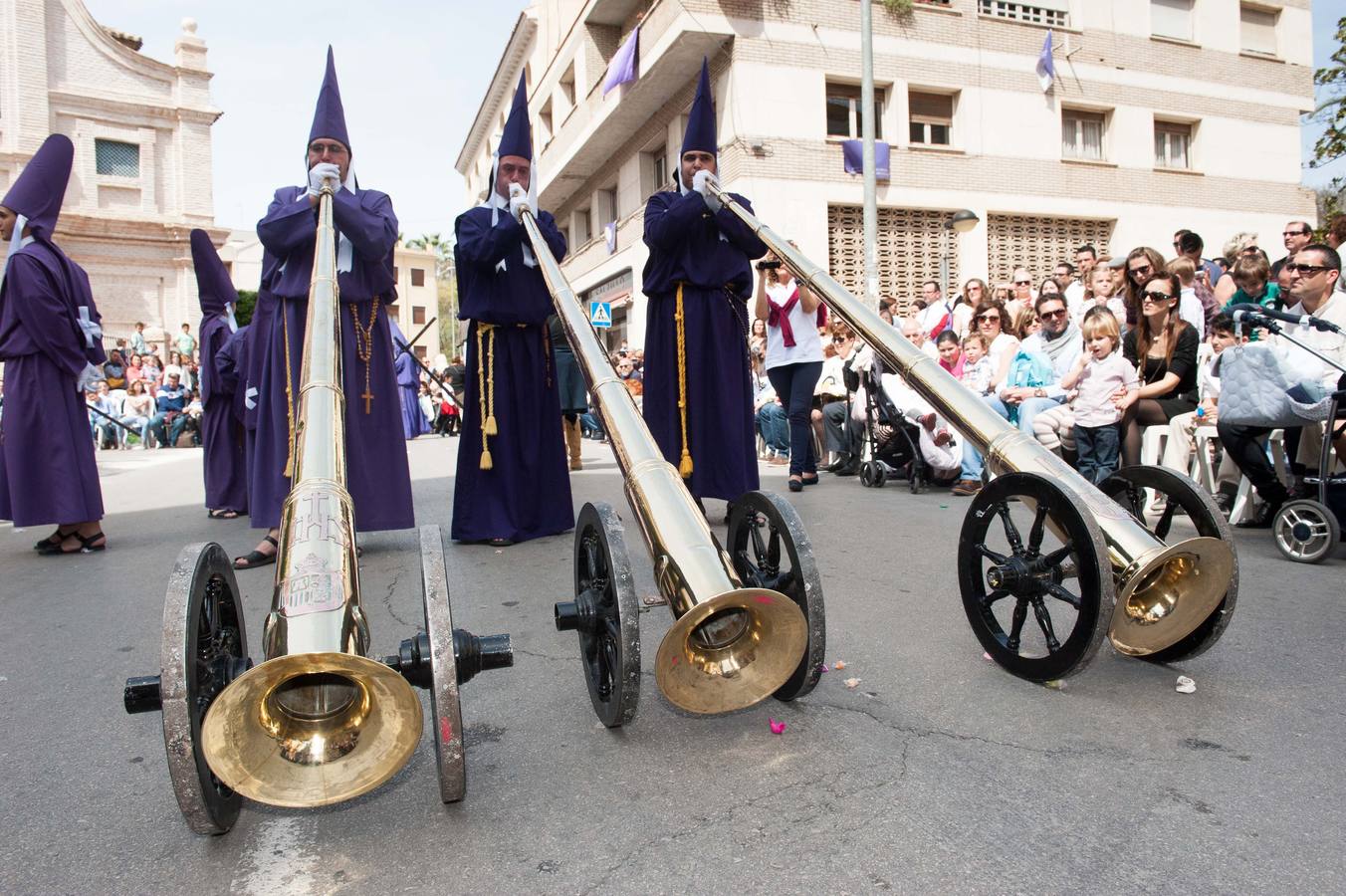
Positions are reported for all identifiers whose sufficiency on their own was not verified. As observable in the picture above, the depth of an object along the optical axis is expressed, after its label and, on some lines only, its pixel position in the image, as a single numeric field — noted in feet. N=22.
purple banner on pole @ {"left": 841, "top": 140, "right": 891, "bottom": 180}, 59.77
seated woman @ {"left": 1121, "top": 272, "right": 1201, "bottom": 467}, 20.94
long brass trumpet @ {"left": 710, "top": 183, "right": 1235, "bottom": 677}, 8.52
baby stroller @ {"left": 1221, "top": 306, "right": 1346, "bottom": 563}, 15.14
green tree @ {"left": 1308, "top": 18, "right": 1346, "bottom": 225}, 77.36
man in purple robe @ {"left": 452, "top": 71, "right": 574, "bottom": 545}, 17.25
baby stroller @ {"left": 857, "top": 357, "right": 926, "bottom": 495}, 26.47
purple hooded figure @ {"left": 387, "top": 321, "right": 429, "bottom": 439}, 55.88
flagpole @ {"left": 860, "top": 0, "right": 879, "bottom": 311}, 45.11
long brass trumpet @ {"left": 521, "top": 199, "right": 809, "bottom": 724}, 6.97
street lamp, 48.12
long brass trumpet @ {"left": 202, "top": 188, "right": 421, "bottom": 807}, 5.72
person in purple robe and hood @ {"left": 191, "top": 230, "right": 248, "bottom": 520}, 23.66
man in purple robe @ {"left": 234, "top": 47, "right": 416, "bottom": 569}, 15.64
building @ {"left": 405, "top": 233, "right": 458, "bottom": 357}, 296.10
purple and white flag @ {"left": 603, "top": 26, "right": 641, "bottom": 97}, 63.87
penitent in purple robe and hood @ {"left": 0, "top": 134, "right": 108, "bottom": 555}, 18.35
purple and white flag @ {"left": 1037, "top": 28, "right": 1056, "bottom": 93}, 65.36
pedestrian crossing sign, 66.39
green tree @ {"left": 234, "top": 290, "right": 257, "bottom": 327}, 124.26
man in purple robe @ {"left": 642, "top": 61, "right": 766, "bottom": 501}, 17.33
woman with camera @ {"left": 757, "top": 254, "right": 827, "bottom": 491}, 24.47
